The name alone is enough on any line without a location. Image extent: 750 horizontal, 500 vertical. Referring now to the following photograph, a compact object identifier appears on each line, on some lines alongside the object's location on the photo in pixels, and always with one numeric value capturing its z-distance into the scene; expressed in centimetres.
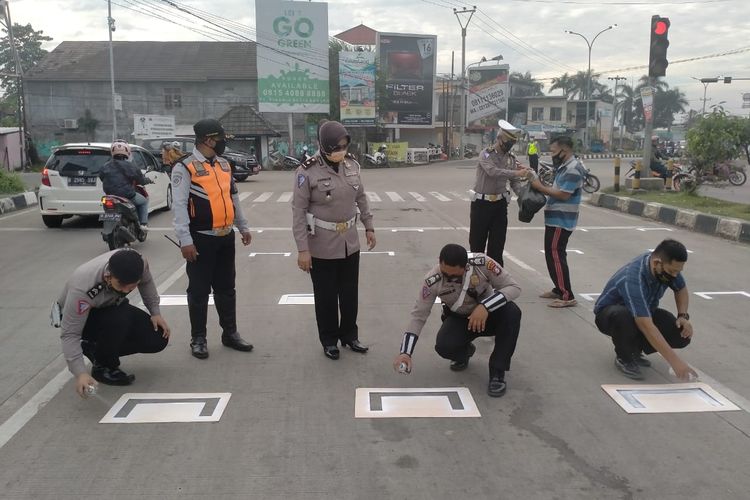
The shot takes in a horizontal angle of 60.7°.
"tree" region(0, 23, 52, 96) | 5928
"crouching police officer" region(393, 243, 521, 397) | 415
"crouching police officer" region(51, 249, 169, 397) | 392
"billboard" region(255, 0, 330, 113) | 3584
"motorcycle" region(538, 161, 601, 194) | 1884
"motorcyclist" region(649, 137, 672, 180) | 1764
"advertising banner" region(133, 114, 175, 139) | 3684
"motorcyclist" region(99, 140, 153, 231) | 941
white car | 1120
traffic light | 1325
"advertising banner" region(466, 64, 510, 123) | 5553
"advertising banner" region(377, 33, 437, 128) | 4334
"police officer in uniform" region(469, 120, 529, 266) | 636
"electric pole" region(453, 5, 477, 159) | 4109
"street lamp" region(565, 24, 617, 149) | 5331
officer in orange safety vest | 473
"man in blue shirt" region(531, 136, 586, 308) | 636
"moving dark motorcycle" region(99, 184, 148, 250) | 912
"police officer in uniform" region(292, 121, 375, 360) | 473
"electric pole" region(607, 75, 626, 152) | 6791
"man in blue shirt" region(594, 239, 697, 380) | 421
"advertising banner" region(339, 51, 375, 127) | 3928
